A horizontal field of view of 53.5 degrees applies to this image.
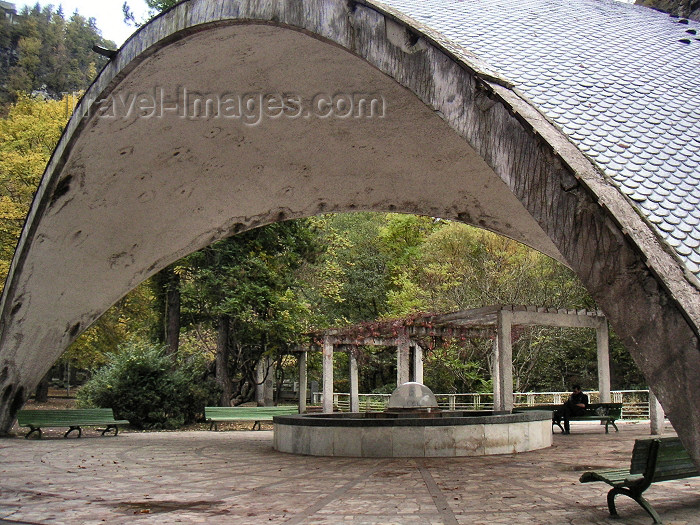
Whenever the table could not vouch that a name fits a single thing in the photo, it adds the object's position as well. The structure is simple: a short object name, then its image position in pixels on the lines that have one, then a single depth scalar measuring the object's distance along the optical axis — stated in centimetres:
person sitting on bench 1313
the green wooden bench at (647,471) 472
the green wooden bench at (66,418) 1167
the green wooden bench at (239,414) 1486
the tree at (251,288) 1886
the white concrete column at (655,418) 1244
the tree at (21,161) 1944
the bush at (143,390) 1555
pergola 1388
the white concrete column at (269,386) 2418
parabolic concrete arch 337
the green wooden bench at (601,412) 1300
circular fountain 888
